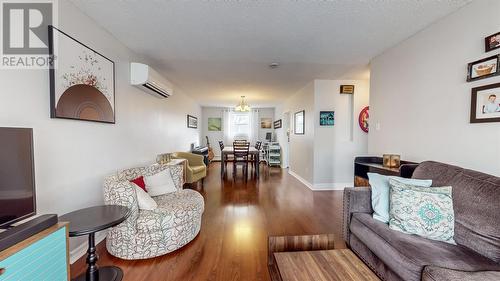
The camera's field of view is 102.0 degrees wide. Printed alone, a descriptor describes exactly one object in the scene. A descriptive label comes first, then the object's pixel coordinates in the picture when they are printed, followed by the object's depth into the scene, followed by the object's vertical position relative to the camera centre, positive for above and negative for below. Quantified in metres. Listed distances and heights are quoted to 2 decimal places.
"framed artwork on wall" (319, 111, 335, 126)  4.37 +0.39
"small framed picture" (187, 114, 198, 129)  6.31 +0.47
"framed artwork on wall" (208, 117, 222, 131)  8.77 +0.56
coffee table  1.17 -0.81
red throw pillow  2.29 -0.53
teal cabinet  0.94 -0.64
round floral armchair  1.84 -0.88
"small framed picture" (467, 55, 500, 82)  1.65 +0.59
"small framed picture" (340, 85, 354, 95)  4.32 +1.01
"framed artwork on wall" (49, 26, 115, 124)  1.68 +0.52
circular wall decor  4.36 +0.37
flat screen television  1.08 -0.23
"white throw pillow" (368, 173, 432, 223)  1.75 -0.51
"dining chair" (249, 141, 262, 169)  6.04 -0.63
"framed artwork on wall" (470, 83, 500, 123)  1.63 +0.28
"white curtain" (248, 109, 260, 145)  8.81 +0.39
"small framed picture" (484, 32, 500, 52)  1.63 +0.78
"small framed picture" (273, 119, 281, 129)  7.80 +0.50
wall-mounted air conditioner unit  2.78 +0.82
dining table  5.37 -0.51
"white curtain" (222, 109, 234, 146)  8.78 +0.47
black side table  1.35 -0.61
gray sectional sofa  1.17 -0.73
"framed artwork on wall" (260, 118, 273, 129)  8.85 +0.57
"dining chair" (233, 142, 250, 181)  5.34 -0.40
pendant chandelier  6.29 +0.87
